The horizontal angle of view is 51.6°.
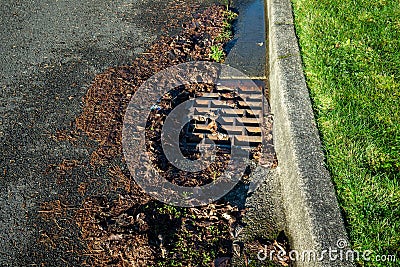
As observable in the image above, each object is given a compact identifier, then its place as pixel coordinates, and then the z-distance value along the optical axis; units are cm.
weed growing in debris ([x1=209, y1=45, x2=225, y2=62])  496
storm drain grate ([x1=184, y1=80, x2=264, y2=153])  394
